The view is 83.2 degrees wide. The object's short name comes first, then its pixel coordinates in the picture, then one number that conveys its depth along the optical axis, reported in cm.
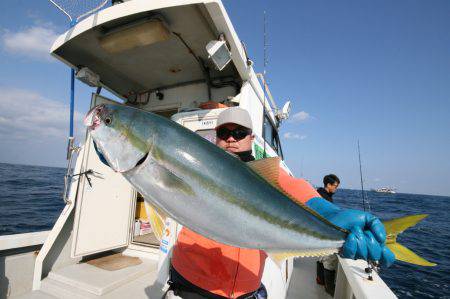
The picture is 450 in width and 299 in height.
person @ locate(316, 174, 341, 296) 444
